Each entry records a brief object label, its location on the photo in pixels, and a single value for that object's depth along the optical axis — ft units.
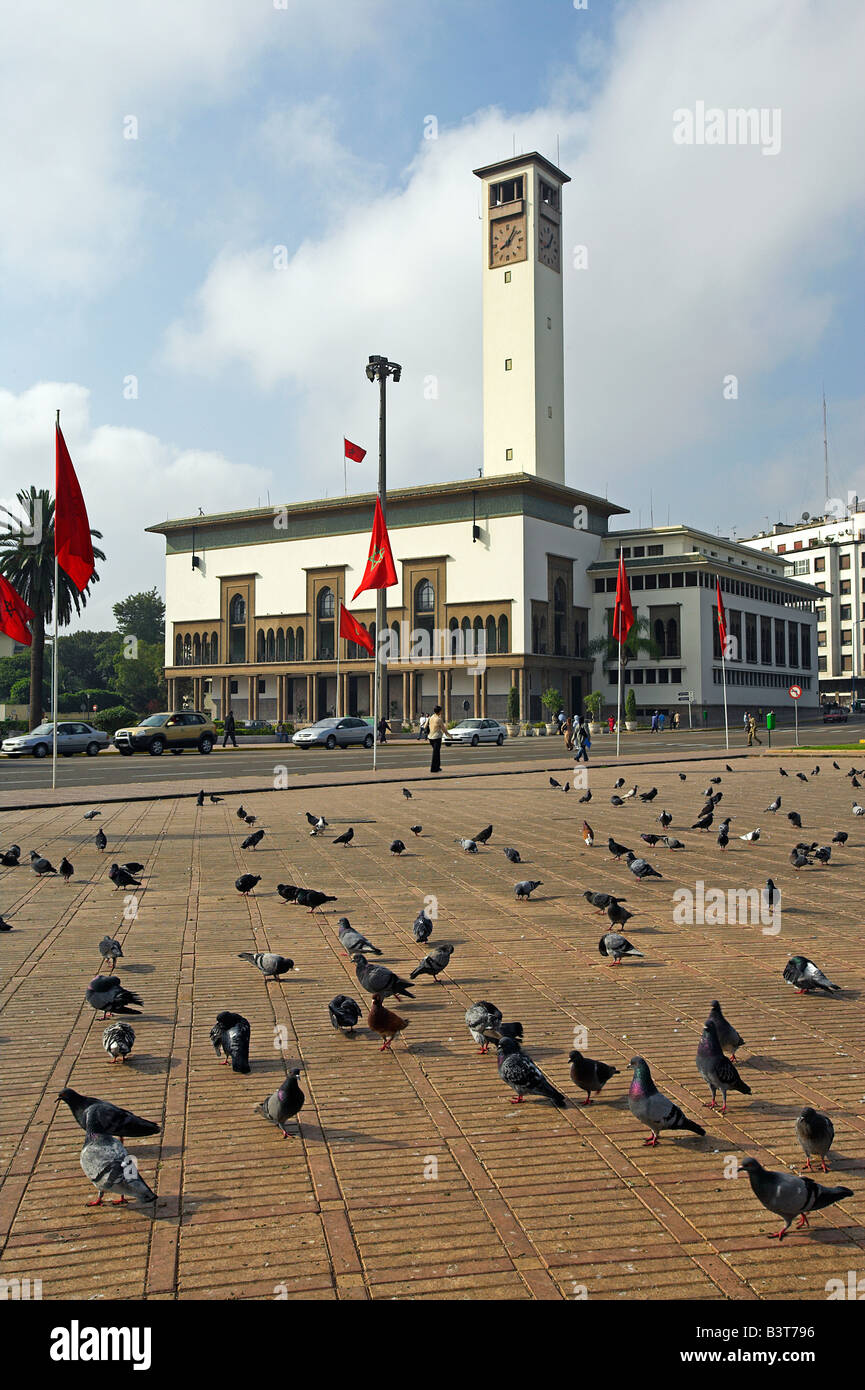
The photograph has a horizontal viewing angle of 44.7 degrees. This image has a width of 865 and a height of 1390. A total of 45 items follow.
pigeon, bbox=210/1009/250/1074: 17.25
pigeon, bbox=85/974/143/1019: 19.86
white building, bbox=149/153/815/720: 246.27
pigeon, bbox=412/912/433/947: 25.67
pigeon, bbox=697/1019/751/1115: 15.75
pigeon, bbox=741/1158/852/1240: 11.98
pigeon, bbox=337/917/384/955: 24.21
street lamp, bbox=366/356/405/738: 164.04
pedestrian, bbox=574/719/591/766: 103.04
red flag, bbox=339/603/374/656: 125.26
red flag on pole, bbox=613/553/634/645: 117.08
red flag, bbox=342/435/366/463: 168.96
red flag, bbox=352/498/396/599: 102.68
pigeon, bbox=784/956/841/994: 21.52
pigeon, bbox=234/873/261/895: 32.01
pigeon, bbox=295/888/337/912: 29.58
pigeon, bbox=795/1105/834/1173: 13.35
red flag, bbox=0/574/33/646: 84.74
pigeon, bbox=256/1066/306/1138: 14.87
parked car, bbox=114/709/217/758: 136.98
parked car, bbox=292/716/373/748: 157.38
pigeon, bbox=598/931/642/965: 24.14
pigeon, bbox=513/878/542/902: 31.71
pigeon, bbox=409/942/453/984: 22.70
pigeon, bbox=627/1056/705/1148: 14.57
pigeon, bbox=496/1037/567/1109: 15.74
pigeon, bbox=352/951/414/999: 20.93
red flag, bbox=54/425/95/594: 70.95
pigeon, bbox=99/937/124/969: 23.31
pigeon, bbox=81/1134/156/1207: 12.62
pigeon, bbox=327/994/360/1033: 19.42
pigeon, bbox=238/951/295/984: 22.80
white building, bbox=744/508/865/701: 366.84
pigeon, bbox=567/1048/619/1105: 15.97
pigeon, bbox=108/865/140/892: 32.14
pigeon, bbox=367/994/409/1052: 18.66
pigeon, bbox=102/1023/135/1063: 17.81
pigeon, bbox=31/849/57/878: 35.68
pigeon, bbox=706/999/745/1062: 17.02
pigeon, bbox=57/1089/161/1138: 14.10
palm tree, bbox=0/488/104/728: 170.09
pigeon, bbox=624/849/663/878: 34.30
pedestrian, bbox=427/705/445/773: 89.71
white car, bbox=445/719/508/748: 173.37
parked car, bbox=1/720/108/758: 133.59
